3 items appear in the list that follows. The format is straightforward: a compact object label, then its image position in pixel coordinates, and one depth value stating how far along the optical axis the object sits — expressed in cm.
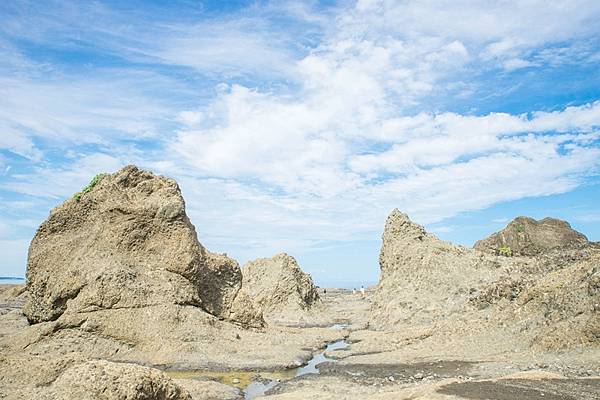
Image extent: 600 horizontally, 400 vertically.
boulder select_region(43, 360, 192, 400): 1106
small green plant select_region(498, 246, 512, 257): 5268
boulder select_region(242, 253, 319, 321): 4662
